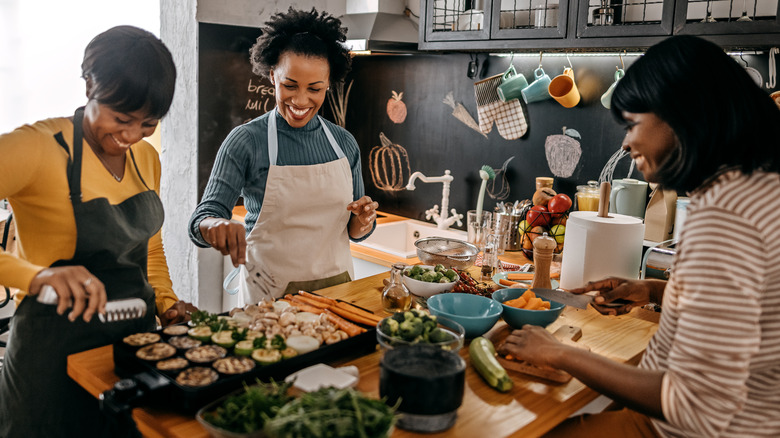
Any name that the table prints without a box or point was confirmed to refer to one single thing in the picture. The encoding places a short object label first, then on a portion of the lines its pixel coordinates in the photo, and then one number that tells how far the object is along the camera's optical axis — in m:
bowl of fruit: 2.90
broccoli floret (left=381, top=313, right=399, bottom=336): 1.40
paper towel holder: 2.03
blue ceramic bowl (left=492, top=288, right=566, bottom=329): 1.68
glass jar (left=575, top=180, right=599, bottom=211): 2.87
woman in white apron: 2.22
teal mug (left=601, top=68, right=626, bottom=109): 2.77
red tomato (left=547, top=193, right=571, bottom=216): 2.90
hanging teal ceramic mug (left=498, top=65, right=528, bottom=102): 3.10
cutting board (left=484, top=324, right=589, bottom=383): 1.47
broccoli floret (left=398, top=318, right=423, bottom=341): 1.38
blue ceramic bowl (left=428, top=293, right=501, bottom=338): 1.69
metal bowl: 2.32
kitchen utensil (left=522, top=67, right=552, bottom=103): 3.00
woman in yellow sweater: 1.56
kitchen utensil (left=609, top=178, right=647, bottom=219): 2.78
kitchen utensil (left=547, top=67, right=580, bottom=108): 2.90
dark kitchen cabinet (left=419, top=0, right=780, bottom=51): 2.05
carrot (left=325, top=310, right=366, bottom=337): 1.54
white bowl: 1.87
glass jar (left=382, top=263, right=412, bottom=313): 1.83
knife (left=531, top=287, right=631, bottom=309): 1.78
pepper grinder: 2.03
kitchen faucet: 3.49
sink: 3.57
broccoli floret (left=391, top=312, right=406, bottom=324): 1.44
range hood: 3.35
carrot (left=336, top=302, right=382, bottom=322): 1.63
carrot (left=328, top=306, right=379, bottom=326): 1.61
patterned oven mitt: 3.21
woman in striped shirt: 1.12
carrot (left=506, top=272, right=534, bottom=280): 2.31
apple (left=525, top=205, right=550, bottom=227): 2.91
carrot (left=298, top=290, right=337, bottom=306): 1.75
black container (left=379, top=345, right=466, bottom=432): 1.14
